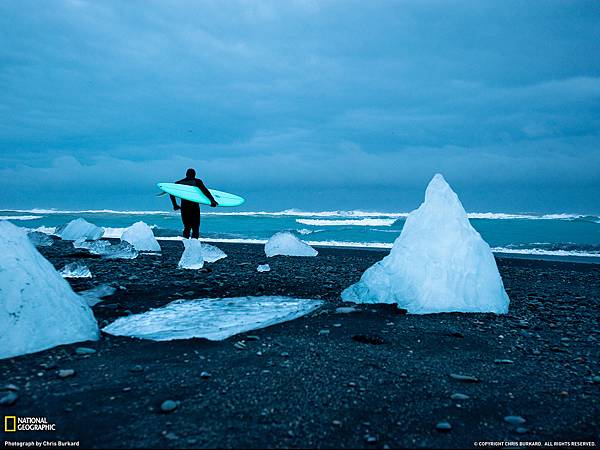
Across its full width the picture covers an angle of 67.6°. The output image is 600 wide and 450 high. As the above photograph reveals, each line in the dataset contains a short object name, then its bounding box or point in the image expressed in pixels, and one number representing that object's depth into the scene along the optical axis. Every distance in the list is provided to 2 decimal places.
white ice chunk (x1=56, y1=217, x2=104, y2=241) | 18.19
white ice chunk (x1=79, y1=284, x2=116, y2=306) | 5.79
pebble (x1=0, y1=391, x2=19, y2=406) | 2.93
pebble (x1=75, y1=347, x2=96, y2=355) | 3.89
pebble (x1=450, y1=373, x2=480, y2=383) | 3.52
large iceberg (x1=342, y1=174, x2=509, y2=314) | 5.80
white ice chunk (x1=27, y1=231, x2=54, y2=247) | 13.92
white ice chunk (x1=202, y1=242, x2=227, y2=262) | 11.22
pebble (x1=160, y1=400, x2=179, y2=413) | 2.82
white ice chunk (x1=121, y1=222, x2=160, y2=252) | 14.06
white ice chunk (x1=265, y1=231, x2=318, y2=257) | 13.42
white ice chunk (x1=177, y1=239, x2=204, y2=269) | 9.42
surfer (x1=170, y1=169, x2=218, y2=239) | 11.79
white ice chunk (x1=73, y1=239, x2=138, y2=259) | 11.17
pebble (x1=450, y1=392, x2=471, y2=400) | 3.18
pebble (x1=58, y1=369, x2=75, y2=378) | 3.37
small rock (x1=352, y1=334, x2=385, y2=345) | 4.36
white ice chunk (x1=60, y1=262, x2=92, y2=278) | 7.79
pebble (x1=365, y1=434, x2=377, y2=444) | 2.56
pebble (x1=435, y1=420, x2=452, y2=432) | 2.74
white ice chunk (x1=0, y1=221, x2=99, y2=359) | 3.88
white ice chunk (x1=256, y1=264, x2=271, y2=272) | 9.29
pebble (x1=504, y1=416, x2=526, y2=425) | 2.88
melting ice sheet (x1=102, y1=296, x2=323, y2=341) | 4.48
